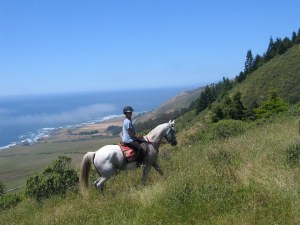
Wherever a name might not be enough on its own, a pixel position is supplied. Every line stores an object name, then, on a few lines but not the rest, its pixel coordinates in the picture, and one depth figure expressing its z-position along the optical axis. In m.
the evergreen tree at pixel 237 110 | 42.75
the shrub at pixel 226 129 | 17.58
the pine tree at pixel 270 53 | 78.59
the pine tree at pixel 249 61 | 82.16
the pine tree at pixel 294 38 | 76.89
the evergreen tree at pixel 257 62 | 78.15
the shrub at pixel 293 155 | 6.85
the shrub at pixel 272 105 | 39.87
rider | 8.89
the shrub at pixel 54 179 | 11.70
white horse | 8.81
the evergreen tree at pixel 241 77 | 78.63
